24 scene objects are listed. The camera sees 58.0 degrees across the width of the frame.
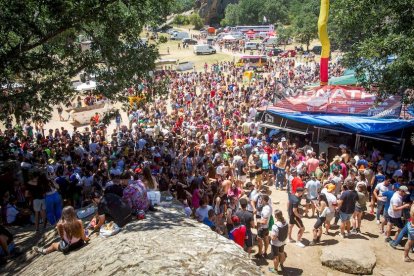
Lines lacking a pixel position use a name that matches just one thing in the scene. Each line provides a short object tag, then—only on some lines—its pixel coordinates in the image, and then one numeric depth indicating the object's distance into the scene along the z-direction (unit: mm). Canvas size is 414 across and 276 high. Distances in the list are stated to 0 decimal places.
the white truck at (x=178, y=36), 67562
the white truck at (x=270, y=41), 62219
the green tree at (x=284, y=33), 61156
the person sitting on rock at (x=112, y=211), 6871
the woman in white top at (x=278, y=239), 8039
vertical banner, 20234
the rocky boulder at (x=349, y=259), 8430
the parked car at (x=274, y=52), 54600
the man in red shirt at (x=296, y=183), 10530
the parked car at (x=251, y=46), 58906
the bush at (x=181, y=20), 81562
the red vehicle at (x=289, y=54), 52844
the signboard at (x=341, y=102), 14641
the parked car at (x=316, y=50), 55144
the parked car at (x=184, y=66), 46844
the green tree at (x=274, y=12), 75562
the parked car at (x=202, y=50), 55344
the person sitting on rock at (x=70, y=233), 6340
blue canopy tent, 14015
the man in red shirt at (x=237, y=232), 8219
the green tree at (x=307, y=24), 55344
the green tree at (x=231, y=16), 77750
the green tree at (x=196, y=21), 80000
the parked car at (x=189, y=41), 64125
